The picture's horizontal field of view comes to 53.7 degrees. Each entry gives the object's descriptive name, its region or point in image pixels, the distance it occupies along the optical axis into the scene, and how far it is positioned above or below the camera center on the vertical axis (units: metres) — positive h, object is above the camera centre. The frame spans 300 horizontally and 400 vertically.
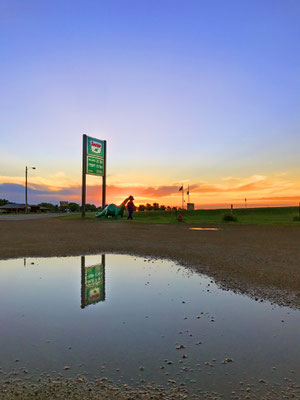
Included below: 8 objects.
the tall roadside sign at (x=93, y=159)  35.03 +5.97
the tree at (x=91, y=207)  125.69 +0.41
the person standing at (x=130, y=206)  33.12 +0.18
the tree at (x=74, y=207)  118.36 +0.36
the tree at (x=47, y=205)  139.88 +1.34
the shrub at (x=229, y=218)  30.08 -0.98
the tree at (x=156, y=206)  62.91 +0.45
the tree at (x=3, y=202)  133.68 +2.63
